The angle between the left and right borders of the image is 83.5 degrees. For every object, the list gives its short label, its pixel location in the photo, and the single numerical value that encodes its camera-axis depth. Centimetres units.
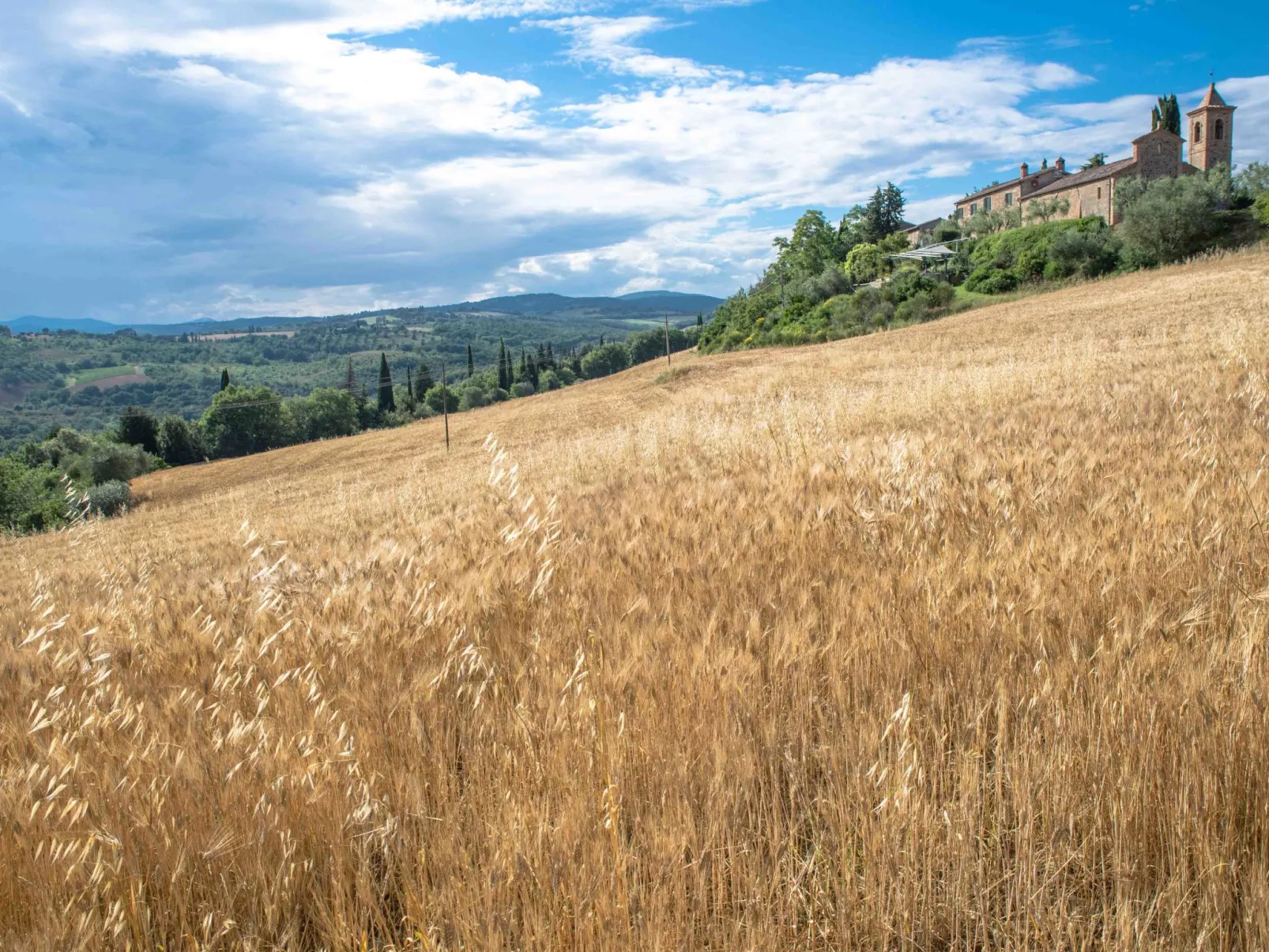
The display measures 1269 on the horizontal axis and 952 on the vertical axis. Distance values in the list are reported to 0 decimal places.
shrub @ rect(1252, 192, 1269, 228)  5477
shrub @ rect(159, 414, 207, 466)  11738
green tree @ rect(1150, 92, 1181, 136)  10188
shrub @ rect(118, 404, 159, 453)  11450
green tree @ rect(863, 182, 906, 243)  10981
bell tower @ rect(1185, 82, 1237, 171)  8338
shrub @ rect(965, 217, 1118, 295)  5859
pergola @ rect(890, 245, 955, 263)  7475
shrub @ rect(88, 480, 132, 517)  5097
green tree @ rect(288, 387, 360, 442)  12850
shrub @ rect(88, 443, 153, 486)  8562
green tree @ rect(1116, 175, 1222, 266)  5362
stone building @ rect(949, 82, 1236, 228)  7993
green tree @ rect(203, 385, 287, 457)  11825
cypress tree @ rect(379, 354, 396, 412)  14631
